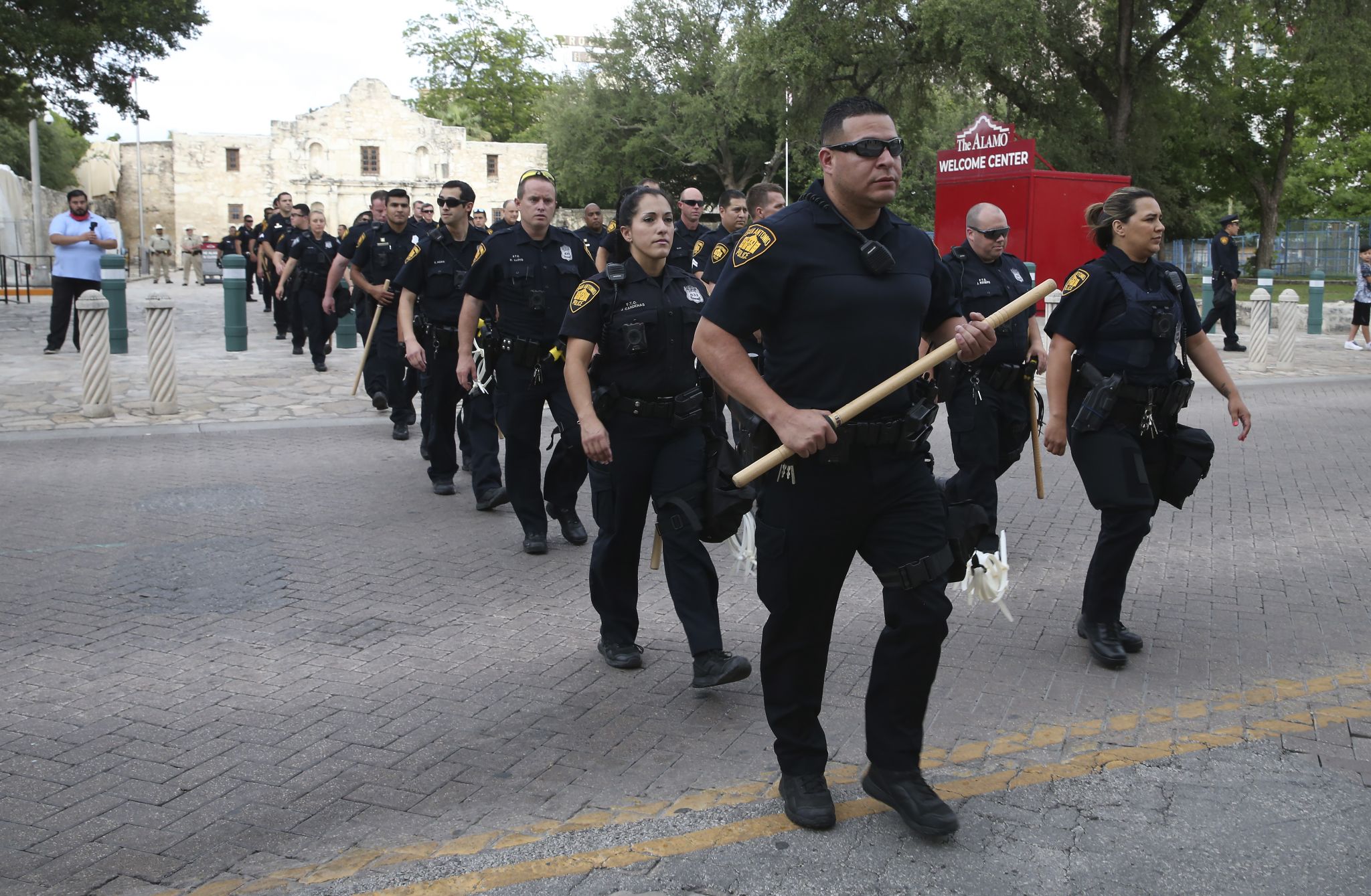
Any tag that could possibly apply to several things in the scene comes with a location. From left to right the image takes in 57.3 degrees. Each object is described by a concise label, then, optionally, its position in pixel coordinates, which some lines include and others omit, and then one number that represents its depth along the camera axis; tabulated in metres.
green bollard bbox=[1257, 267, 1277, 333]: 19.42
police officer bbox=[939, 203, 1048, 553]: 6.50
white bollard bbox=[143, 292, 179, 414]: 11.66
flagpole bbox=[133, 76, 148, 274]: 61.63
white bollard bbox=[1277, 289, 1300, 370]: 17.56
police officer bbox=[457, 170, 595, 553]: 7.04
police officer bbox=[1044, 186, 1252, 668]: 5.12
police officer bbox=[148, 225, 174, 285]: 40.69
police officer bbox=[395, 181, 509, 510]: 8.47
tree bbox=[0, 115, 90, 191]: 58.75
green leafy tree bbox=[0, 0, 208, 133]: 20.67
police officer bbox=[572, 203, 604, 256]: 11.38
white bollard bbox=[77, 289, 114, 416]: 11.26
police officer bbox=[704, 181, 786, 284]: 8.37
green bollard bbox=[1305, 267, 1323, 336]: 22.11
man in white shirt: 14.94
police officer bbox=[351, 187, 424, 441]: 10.58
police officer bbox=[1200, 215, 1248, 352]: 18.64
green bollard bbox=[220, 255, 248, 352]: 17.08
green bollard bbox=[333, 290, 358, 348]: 18.61
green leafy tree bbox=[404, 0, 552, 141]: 81.88
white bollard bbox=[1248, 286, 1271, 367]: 17.36
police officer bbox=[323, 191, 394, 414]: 12.04
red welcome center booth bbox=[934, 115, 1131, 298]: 19.45
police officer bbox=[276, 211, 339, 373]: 15.52
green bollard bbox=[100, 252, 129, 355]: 16.89
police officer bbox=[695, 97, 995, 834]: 3.47
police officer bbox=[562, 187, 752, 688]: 5.02
